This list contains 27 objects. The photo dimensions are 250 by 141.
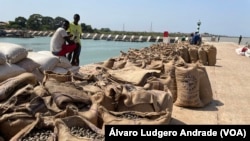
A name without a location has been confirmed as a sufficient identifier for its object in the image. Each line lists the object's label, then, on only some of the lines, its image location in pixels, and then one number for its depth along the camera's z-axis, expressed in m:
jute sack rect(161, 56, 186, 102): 4.21
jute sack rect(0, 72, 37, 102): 2.63
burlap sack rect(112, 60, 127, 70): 5.09
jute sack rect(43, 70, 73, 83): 3.29
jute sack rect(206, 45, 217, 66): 9.84
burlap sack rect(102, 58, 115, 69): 5.50
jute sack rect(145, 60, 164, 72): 4.59
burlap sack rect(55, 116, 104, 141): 1.99
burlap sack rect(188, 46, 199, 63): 9.34
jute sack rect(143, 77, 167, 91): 3.61
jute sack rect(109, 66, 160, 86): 3.76
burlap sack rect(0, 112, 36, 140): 2.26
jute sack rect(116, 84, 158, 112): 2.97
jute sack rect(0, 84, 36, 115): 2.39
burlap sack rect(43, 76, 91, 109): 2.59
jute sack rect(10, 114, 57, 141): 2.04
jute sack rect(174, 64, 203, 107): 4.23
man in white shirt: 5.37
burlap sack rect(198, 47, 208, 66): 9.52
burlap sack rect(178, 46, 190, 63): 9.09
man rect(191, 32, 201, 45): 13.45
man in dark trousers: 5.84
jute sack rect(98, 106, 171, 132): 2.57
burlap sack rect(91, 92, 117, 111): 2.91
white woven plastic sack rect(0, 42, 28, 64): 3.96
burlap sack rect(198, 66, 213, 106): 4.44
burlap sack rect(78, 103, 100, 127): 2.49
